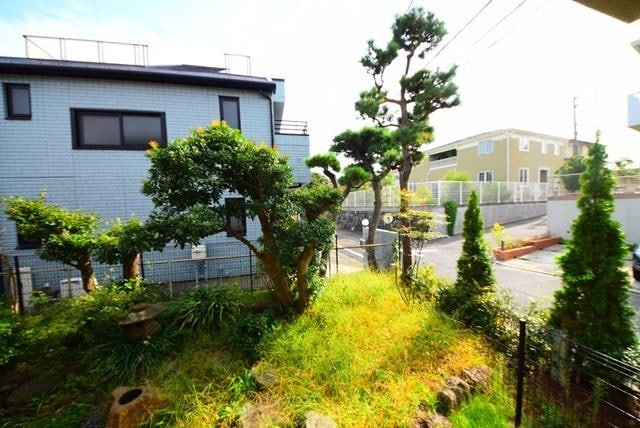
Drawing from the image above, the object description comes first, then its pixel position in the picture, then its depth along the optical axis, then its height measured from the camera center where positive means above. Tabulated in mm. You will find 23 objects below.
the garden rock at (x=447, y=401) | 2754 -2219
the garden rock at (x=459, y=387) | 2857 -2166
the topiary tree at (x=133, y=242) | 3496 -487
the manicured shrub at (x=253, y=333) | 3584 -1924
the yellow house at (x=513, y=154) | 19516 +3380
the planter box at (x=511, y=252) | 9492 -2143
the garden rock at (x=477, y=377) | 3006 -2178
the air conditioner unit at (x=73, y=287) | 6047 -1851
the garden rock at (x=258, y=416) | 2545 -2189
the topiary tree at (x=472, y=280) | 4129 -1495
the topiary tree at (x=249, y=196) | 3568 +85
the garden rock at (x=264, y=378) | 3021 -2113
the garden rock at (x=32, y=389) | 2931 -2139
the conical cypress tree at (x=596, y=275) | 2908 -969
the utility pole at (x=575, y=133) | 21053 +5007
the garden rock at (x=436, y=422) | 2504 -2225
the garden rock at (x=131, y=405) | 2422 -1968
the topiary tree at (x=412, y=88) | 7340 +3434
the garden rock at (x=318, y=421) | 2433 -2125
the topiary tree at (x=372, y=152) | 7618 +1482
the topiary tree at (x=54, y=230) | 4066 -335
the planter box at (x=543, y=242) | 10344 -1938
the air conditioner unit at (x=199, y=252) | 7332 -1362
